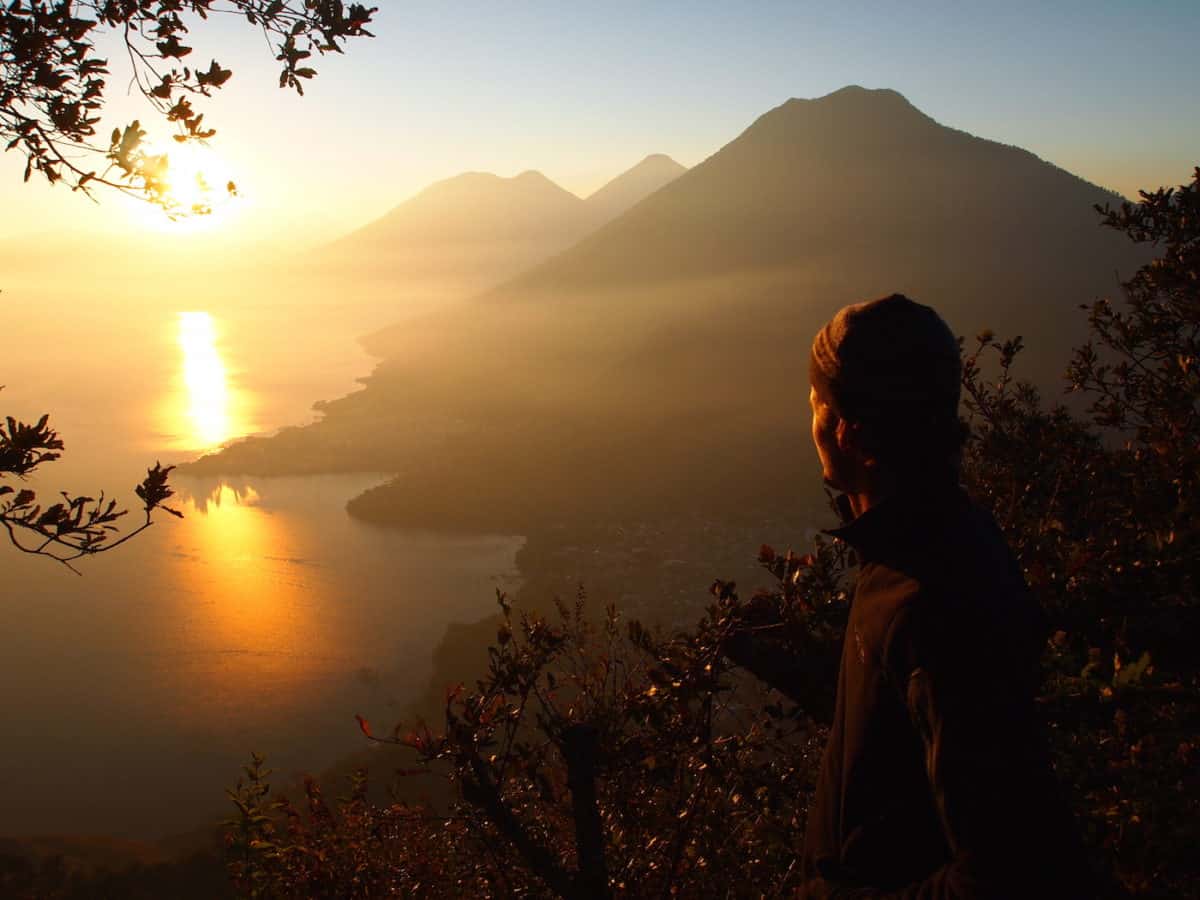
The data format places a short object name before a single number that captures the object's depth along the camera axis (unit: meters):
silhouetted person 1.33
